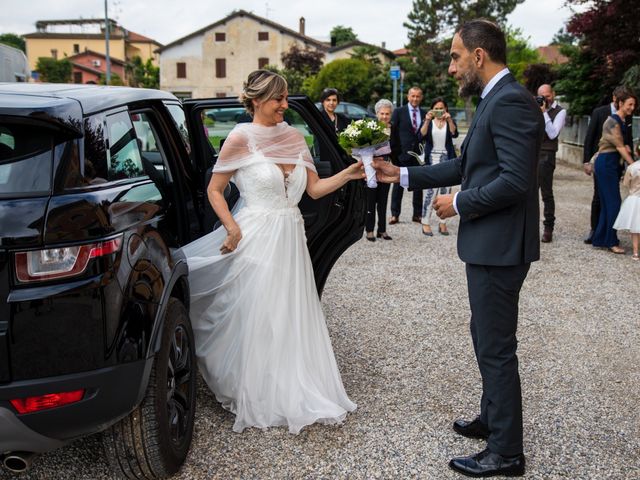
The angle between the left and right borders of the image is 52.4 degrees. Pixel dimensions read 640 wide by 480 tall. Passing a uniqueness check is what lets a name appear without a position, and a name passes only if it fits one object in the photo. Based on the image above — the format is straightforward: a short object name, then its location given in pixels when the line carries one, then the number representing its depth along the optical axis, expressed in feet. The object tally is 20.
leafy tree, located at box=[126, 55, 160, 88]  233.76
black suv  7.63
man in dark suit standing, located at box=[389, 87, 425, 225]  32.78
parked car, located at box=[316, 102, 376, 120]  98.89
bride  12.37
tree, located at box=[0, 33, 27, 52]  415.44
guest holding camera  29.94
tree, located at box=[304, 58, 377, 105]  145.59
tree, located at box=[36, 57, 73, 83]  234.38
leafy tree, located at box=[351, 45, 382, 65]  172.65
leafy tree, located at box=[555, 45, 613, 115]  66.18
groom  9.46
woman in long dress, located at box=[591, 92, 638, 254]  27.09
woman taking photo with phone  31.65
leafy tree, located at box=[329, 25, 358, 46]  310.47
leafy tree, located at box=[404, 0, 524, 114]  198.18
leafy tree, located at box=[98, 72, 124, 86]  206.63
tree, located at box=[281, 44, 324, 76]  189.57
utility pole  124.59
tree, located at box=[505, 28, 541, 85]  216.13
